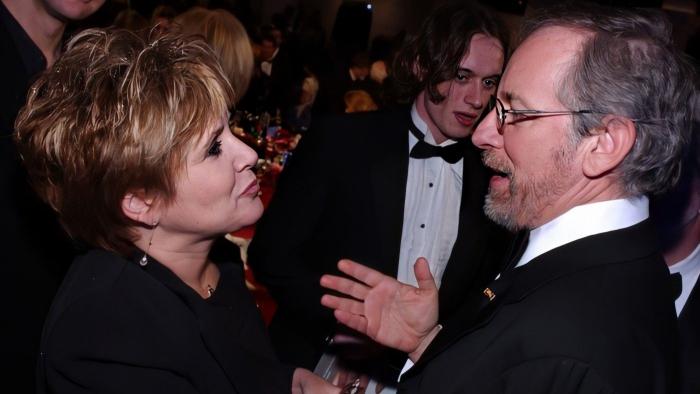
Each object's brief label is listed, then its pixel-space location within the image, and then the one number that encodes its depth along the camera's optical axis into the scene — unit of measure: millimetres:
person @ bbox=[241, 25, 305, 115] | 5672
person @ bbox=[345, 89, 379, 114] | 5441
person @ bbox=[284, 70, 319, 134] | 4965
